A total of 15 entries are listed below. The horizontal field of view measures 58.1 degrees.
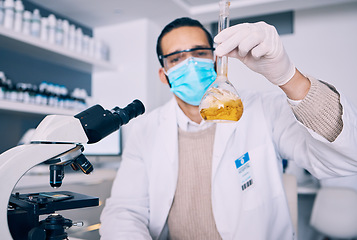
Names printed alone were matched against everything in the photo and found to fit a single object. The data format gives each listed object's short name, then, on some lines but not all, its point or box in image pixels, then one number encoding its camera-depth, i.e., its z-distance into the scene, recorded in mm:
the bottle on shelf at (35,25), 2375
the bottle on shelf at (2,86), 2135
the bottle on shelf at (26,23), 2305
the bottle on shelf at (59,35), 2546
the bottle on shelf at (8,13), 2162
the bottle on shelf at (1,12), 2127
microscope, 593
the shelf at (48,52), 2213
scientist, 1188
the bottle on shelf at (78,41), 2764
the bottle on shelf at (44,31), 2451
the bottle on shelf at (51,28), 2504
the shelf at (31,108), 2102
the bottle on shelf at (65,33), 2619
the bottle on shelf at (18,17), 2227
